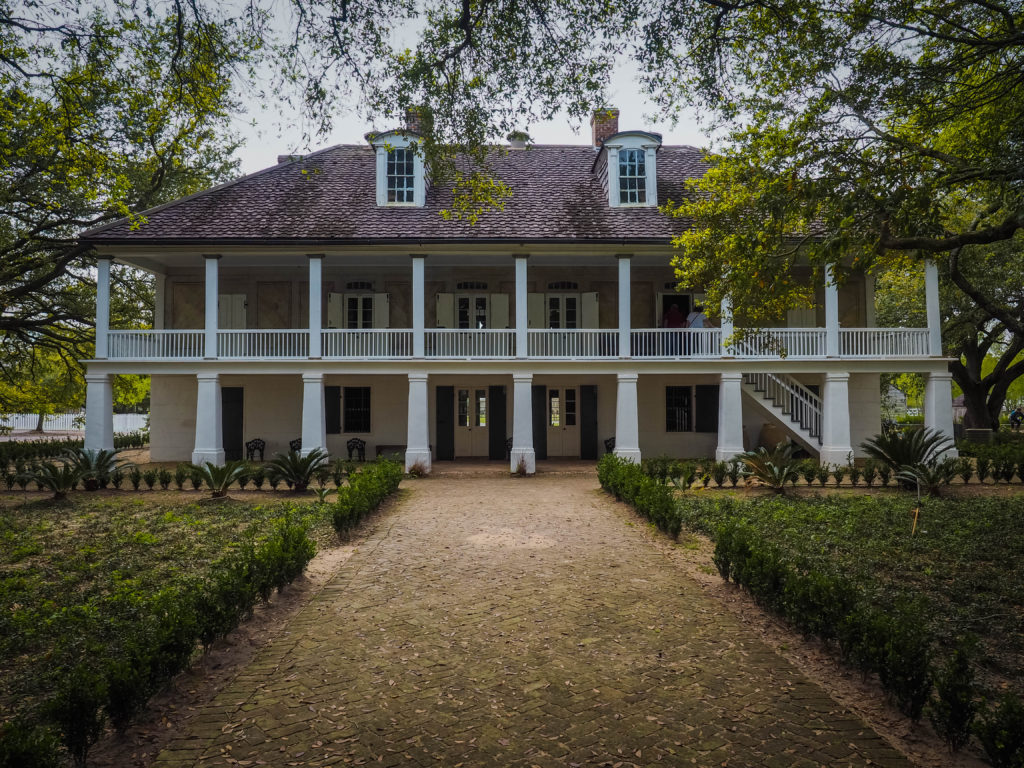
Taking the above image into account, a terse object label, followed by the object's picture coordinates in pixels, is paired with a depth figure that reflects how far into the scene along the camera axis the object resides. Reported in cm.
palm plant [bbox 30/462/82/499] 1274
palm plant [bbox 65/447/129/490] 1384
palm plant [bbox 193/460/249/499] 1250
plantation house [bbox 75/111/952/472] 1703
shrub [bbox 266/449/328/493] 1351
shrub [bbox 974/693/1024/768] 326
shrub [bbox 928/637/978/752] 370
